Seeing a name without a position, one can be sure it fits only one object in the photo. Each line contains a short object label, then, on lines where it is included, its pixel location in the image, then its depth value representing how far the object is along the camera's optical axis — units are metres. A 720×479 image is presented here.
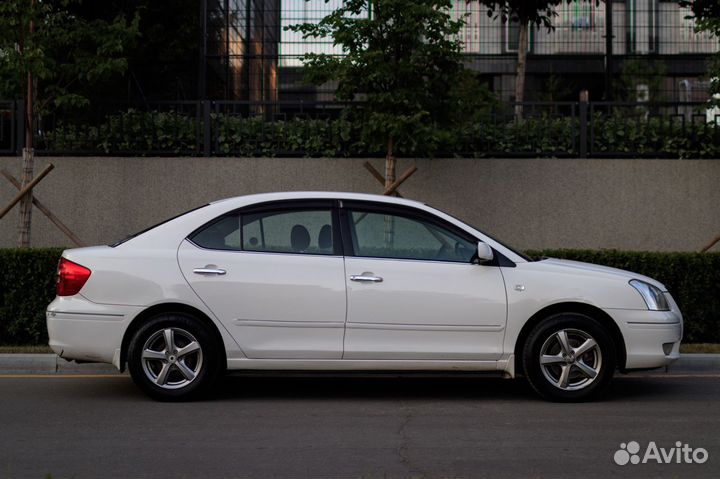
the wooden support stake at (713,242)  12.48
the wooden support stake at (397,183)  12.95
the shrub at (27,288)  10.63
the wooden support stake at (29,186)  12.31
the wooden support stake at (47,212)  12.53
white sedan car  7.81
